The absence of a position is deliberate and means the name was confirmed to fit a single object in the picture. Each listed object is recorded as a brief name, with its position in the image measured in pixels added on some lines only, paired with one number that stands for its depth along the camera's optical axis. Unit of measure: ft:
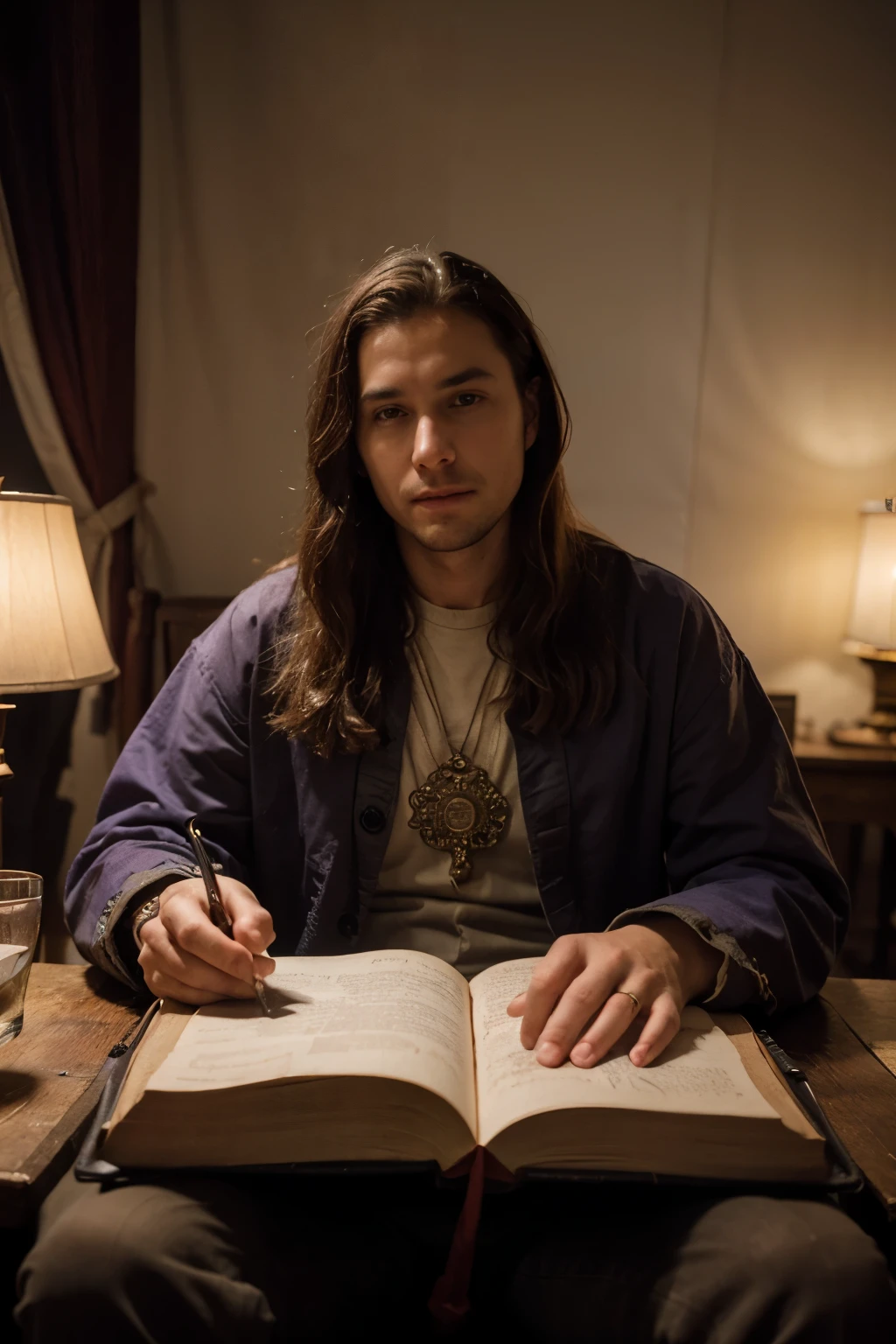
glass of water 3.41
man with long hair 3.47
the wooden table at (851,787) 9.00
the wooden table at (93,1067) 2.88
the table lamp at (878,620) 9.29
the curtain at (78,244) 7.98
